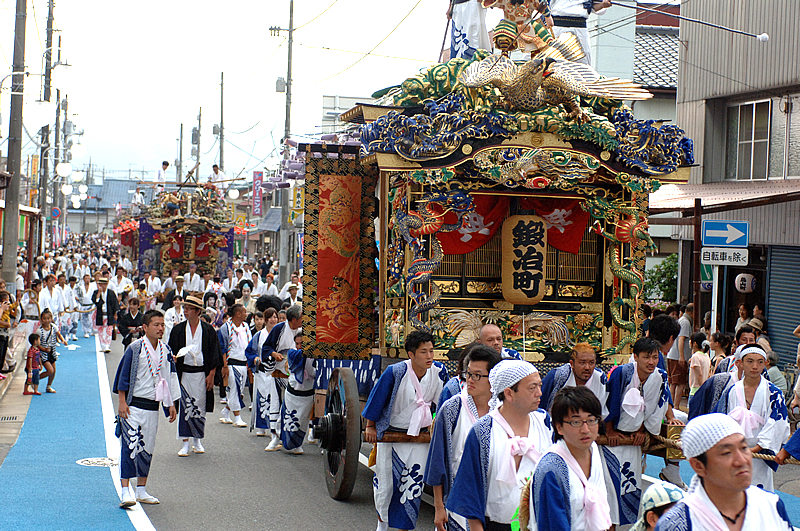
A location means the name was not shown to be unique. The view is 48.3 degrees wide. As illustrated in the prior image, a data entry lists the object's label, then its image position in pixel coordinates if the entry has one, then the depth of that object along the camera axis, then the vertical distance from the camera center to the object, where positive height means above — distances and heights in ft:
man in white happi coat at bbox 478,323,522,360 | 22.66 -1.69
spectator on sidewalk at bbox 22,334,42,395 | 48.32 -6.02
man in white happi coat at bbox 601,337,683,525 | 24.40 -3.81
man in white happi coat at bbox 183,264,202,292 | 82.17 -1.86
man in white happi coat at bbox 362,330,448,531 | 23.21 -4.15
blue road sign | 40.37 +1.98
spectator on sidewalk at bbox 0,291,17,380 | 46.60 -3.58
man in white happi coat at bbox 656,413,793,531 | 11.00 -2.70
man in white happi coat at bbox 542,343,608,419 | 24.35 -2.87
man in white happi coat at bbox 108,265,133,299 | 79.77 -2.33
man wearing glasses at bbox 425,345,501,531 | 17.69 -3.11
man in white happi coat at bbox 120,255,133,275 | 129.34 -0.77
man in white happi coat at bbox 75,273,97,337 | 75.87 -3.13
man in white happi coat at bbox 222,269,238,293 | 84.74 -2.06
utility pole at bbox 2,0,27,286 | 57.88 +6.93
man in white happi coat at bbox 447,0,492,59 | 35.50 +9.66
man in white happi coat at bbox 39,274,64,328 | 67.26 -3.27
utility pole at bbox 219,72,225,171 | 151.74 +21.54
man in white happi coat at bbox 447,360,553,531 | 15.20 -3.18
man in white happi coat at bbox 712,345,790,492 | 22.86 -3.43
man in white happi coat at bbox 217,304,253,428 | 43.29 -4.46
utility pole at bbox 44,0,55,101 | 73.45 +17.95
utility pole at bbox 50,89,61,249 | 124.88 +16.42
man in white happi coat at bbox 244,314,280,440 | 38.50 -5.51
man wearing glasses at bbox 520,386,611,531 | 13.10 -3.07
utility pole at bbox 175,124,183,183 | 207.94 +23.82
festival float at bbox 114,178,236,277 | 96.94 +3.40
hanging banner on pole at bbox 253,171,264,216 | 129.53 +9.14
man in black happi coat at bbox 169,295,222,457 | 35.14 -4.13
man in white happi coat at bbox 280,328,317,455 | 35.65 -5.54
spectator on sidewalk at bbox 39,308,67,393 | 49.14 -4.89
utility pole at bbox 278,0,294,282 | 94.89 +3.98
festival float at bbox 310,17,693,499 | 28.22 +1.90
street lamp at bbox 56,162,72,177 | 84.49 +8.32
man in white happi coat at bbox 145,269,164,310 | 80.83 -2.58
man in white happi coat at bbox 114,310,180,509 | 27.50 -4.39
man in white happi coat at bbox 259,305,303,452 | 37.11 -3.64
